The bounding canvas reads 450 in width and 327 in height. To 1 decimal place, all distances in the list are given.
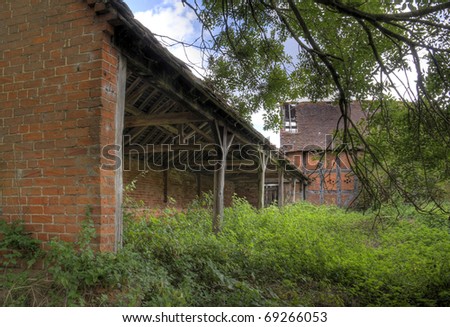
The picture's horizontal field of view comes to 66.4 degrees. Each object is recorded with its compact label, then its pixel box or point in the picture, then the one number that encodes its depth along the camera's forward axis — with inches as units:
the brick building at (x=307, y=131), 956.6
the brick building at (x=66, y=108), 148.9
